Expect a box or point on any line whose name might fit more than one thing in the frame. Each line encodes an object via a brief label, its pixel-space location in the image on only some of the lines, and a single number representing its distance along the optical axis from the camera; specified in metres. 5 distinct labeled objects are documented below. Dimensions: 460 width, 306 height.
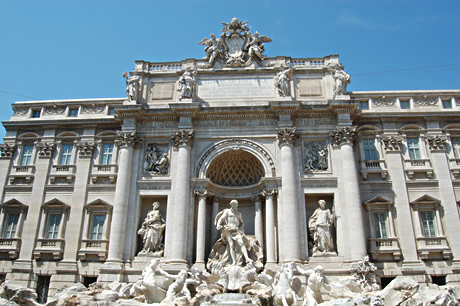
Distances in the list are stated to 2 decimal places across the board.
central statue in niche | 20.80
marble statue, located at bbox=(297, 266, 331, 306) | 16.91
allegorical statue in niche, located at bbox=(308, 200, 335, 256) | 21.28
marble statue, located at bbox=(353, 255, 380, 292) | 19.11
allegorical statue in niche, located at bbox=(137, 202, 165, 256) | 22.02
